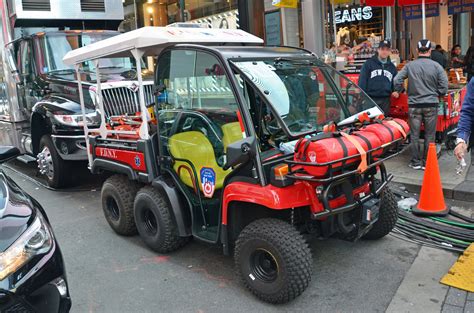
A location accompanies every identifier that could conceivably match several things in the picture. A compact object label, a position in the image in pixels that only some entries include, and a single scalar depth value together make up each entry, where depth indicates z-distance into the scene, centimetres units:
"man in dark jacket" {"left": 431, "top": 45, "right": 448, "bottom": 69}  1080
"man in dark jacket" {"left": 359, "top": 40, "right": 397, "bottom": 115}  688
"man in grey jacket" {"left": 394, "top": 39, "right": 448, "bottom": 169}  640
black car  248
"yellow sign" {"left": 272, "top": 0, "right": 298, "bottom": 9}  870
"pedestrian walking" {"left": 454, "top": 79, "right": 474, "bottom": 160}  357
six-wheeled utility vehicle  323
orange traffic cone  498
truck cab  663
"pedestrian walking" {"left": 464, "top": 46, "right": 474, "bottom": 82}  1217
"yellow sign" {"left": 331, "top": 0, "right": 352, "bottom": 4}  1024
